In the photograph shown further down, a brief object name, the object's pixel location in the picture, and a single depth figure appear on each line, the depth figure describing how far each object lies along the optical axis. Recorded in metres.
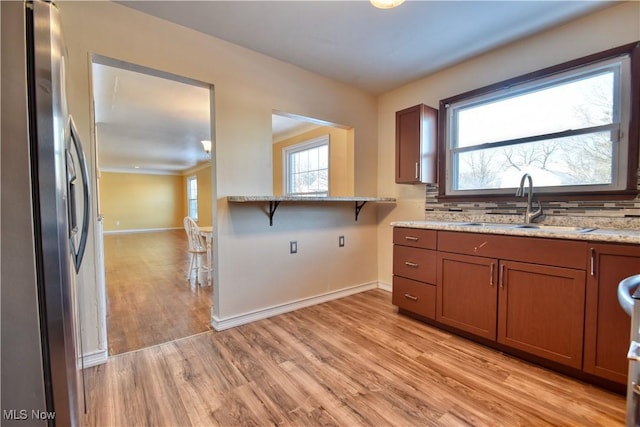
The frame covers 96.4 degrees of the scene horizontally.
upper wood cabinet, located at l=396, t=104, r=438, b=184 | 2.77
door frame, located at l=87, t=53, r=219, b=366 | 1.85
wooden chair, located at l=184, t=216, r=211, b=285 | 3.72
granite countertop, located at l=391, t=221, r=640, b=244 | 1.53
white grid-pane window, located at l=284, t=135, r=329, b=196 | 4.34
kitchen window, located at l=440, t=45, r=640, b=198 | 1.91
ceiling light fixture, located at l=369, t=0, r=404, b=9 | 1.68
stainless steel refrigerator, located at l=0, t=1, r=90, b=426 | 0.72
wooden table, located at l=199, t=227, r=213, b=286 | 3.71
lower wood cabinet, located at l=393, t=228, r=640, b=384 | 1.55
